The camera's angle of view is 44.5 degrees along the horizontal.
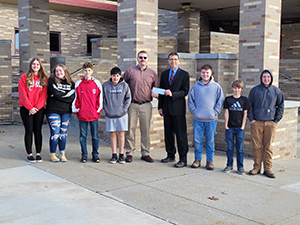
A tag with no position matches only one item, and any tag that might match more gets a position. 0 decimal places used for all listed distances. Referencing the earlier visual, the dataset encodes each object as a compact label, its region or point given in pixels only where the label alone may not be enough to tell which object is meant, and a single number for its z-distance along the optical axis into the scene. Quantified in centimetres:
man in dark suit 628
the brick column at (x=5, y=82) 1093
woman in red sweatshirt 629
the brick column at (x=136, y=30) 771
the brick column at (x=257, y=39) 729
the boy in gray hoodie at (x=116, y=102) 634
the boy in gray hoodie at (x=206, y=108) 606
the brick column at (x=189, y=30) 1501
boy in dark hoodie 579
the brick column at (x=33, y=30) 1075
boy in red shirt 636
